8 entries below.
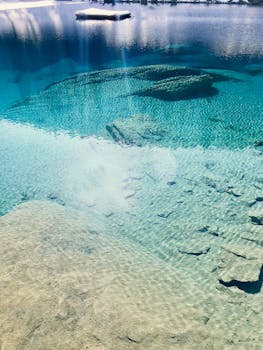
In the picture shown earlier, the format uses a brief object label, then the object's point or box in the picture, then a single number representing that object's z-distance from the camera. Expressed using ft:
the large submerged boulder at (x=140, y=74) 87.04
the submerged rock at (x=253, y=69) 90.68
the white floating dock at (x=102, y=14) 196.85
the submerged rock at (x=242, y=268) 28.30
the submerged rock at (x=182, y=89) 74.28
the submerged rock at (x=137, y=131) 57.00
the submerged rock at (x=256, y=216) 35.92
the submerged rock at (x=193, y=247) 32.89
